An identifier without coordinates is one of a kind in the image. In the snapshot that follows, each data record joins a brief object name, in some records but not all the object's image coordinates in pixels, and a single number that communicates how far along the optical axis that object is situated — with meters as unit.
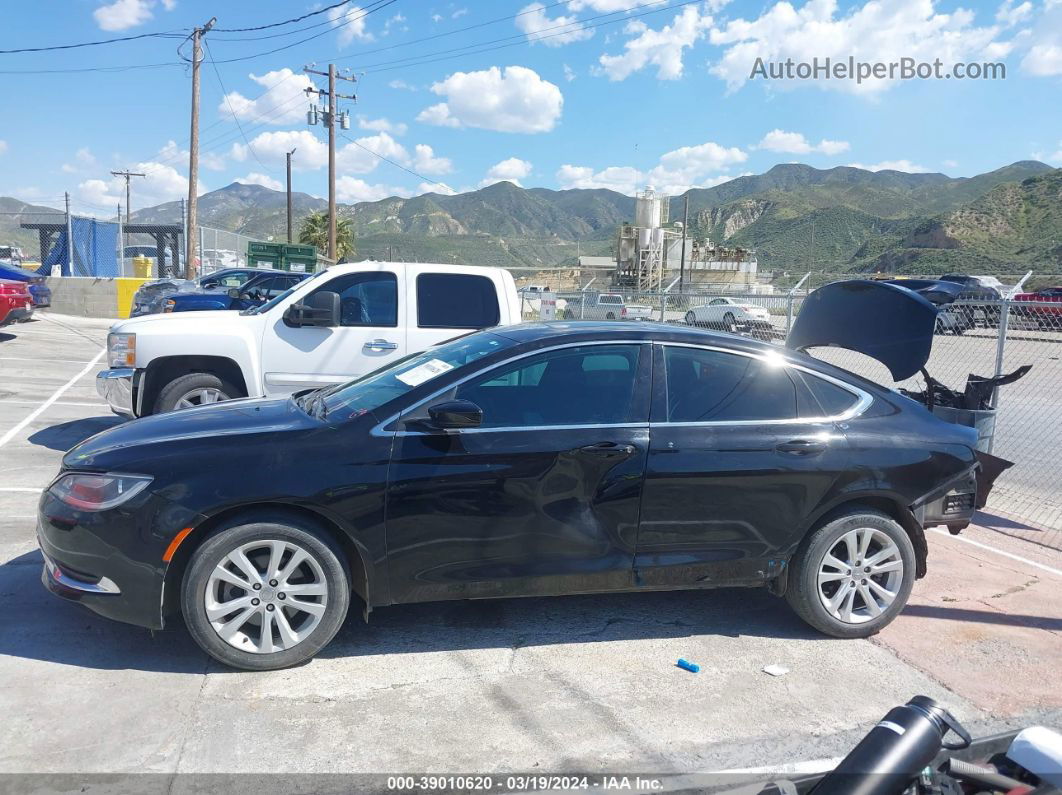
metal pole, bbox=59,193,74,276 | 26.94
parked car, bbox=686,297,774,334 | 17.14
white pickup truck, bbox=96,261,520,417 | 7.66
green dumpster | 33.31
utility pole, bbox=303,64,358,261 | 34.24
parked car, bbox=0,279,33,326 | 15.27
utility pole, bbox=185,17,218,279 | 26.64
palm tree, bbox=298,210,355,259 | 49.81
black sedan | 3.88
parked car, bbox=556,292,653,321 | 17.79
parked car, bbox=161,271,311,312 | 13.69
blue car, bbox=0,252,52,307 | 16.55
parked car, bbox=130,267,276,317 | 18.86
